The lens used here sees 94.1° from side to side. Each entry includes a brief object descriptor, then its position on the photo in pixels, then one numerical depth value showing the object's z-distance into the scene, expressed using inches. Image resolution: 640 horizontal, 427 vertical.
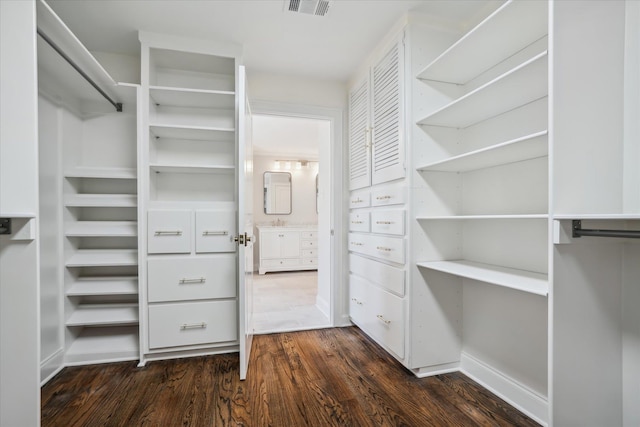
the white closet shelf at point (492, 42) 53.4
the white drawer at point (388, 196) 80.6
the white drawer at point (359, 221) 99.3
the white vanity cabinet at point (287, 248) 214.2
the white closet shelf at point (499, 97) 50.9
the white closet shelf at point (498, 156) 50.1
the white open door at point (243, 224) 73.1
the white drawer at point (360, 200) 99.9
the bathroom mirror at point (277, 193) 236.5
